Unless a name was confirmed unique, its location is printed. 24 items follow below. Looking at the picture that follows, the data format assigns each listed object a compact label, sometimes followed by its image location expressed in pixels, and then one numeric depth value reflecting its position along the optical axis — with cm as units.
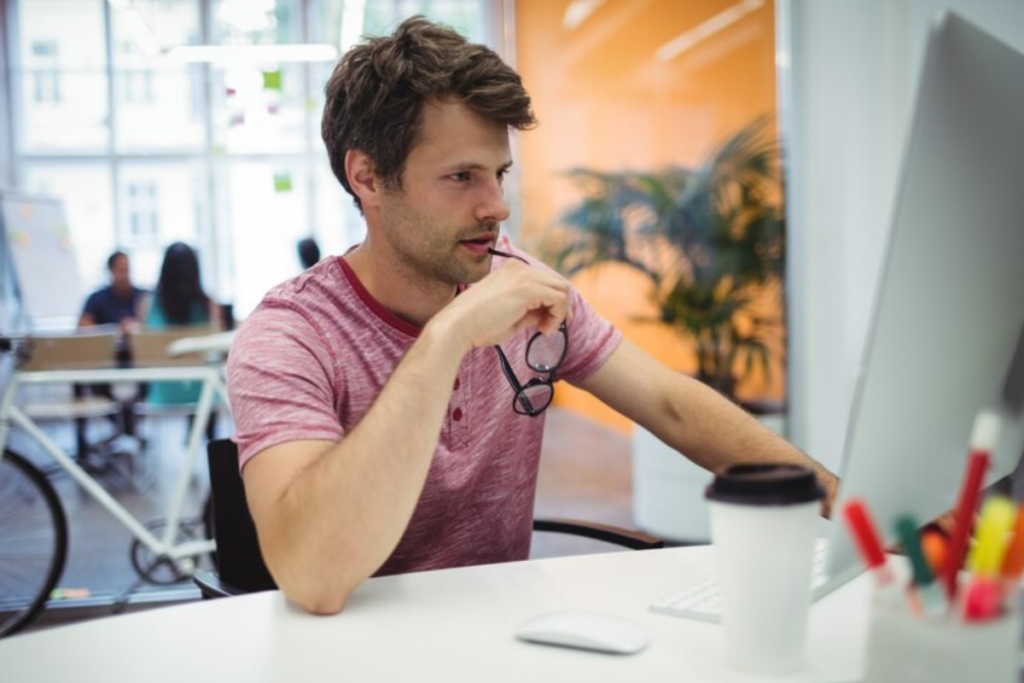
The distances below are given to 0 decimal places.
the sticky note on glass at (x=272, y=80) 364
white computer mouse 79
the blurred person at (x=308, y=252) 436
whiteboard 333
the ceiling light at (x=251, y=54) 368
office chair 142
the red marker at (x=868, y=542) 56
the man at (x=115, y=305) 340
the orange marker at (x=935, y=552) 56
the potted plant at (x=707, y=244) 380
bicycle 300
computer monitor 58
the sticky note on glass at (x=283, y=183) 390
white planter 356
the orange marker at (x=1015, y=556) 54
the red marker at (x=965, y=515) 55
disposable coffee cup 67
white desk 77
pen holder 52
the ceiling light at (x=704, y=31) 392
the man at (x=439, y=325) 117
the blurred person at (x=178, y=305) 339
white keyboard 87
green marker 55
